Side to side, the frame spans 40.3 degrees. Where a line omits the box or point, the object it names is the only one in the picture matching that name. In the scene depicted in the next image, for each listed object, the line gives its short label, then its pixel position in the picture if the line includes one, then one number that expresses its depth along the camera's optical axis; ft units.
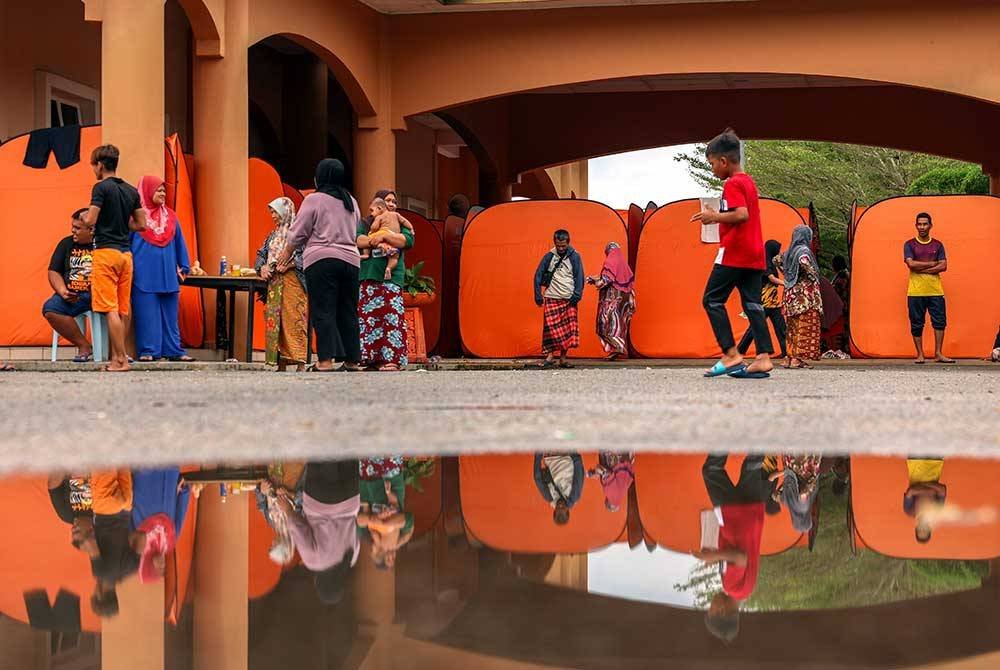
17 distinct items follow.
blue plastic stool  37.76
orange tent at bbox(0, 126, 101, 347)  43.93
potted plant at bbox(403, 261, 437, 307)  47.50
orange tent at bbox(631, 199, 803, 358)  56.44
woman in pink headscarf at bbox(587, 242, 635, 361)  55.21
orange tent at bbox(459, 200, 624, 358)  57.57
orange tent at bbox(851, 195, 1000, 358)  55.57
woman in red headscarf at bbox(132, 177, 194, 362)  41.55
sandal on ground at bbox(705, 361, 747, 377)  31.83
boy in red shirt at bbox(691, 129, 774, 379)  30.25
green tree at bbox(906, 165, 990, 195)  105.19
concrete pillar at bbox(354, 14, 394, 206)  59.31
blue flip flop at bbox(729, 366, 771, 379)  32.24
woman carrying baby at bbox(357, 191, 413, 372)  38.29
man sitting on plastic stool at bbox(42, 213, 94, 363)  39.78
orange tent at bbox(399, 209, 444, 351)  61.00
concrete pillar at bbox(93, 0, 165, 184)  42.24
